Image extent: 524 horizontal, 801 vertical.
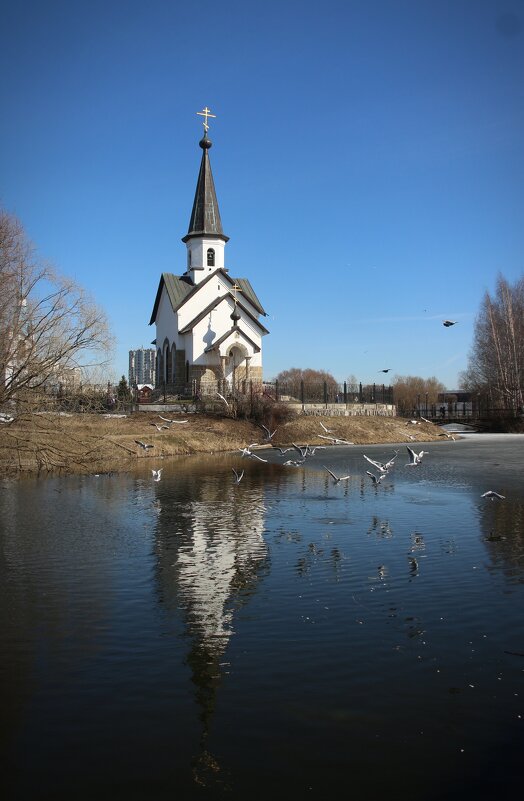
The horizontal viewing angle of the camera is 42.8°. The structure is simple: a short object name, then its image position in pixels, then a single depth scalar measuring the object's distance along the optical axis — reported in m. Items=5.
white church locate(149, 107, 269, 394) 55.72
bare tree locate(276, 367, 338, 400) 56.06
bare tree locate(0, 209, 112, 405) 25.08
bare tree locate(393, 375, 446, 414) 109.66
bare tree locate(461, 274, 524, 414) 62.34
